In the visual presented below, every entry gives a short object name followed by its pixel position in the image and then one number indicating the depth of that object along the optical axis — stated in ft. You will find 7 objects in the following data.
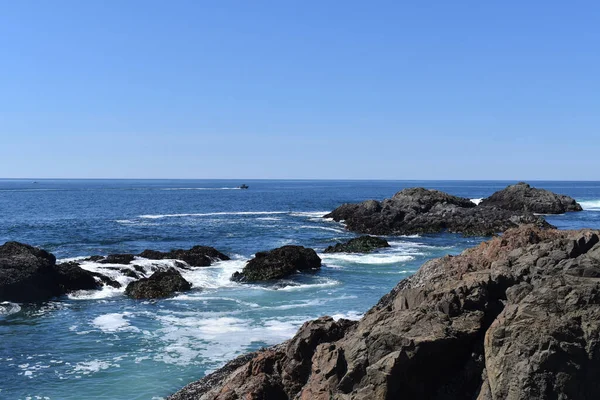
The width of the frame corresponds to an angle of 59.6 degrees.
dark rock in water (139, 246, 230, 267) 128.20
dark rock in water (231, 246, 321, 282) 113.50
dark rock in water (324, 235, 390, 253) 154.40
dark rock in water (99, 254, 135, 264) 122.47
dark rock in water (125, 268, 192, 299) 98.53
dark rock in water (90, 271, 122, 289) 106.22
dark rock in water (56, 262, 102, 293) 102.37
